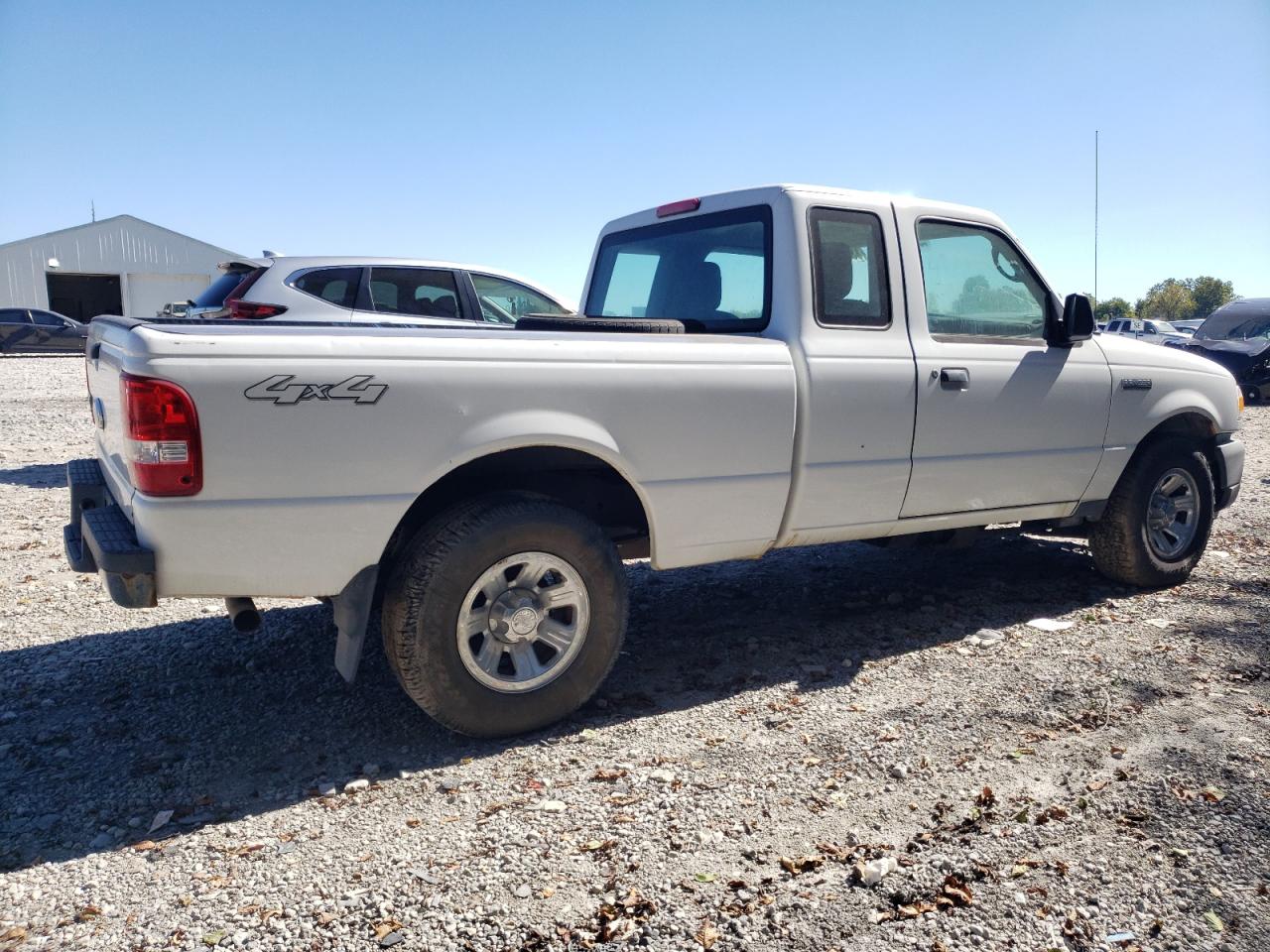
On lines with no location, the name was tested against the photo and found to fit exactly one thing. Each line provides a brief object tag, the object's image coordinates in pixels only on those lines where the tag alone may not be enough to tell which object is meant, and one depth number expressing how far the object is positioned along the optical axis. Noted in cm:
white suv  762
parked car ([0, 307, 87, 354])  2773
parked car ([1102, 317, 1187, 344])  3138
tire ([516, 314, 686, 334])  421
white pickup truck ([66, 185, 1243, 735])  313
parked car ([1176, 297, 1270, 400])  1786
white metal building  3897
